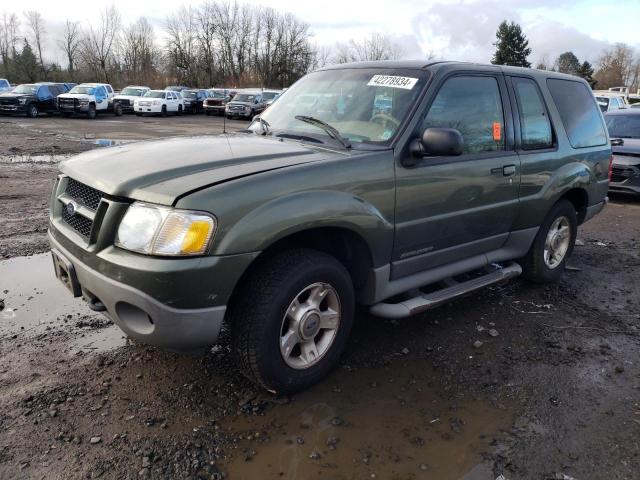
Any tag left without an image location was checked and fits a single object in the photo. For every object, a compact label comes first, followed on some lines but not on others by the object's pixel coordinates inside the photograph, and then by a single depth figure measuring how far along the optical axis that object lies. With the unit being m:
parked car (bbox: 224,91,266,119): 32.25
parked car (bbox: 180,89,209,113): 37.89
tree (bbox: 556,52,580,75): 80.94
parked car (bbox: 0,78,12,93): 33.12
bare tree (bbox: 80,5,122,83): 68.62
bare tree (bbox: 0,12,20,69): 69.09
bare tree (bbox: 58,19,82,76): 72.06
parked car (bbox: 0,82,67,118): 28.16
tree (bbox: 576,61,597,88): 74.60
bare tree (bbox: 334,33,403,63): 66.89
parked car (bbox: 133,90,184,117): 33.00
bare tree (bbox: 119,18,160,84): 69.50
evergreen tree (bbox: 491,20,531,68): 64.81
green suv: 2.54
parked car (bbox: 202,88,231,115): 36.81
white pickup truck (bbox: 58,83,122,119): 29.05
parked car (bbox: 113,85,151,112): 33.38
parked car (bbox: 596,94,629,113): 20.39
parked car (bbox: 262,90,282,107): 35.92
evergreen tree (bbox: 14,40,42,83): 59.72
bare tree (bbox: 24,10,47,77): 62.76
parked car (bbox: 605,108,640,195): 9.05
